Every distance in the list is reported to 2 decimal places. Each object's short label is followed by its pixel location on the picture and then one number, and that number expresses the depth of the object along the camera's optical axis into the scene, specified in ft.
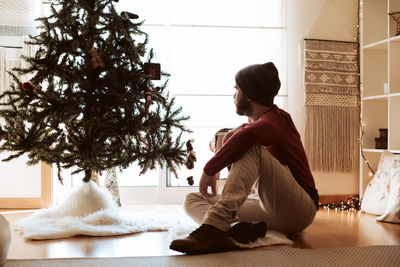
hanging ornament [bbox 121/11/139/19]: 8.48
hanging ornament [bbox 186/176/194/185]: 9.30
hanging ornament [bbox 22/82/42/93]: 7.98
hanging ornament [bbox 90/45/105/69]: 7.89
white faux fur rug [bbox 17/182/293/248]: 7.41
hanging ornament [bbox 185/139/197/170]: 8.91
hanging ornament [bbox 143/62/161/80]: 8.57
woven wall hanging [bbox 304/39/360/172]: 11.75
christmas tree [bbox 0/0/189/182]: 7.93
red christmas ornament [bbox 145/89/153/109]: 8.25
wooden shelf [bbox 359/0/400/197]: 11.73
